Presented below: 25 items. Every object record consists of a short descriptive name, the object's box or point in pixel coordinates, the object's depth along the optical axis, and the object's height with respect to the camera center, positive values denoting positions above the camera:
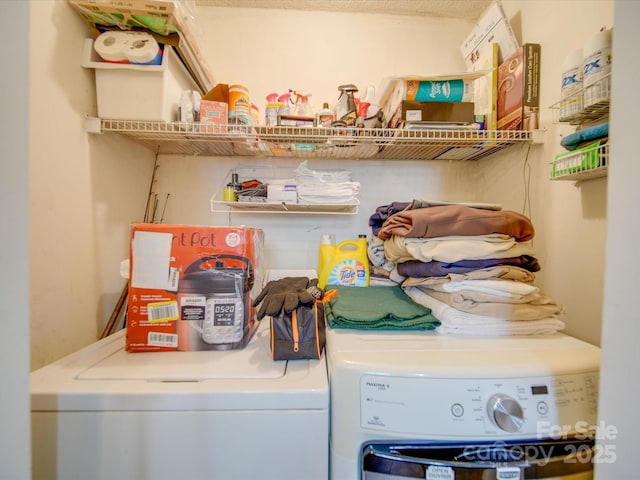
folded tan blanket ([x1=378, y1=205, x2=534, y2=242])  0.79 +0.04
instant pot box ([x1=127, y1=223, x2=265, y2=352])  0.78 -0.18
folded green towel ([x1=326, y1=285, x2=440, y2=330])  0.76 -0.25
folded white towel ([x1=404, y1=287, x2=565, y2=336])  0.75 -0.27
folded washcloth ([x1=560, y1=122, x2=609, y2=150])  0.70 +0.30
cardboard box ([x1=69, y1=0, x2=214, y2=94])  0.87 +0.78
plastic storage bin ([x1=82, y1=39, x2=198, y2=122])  0.96 +0.55
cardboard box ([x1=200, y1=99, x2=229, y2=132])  1.04 +0.49
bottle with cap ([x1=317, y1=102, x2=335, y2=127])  1.12 +0.52
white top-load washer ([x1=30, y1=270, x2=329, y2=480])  0.56 -0.45
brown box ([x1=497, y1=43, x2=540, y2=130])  1.03 +0.61
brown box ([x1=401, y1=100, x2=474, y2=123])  1.06 +0.52
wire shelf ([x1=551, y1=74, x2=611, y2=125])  0.70 +0.39
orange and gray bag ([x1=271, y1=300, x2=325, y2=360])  0.72 -0.30
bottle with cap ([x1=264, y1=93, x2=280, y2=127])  1.10 +0.52
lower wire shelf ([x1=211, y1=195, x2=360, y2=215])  1.21 +0.13
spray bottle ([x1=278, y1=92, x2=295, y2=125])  1.09 +0.56
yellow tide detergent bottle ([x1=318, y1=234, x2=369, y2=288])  1.20 -0.16
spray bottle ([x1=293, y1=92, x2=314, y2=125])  1.15 +0.59
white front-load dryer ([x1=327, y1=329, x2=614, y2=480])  0.55 -0.41
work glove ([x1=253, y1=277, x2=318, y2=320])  0.72 -0.20
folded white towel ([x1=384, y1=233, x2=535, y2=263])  0.77 -0.04
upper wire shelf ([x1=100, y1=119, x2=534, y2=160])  1.05 +0.43
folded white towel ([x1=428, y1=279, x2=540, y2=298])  0.73 -0.16
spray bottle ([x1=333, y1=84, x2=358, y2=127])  1.13 +0.58
